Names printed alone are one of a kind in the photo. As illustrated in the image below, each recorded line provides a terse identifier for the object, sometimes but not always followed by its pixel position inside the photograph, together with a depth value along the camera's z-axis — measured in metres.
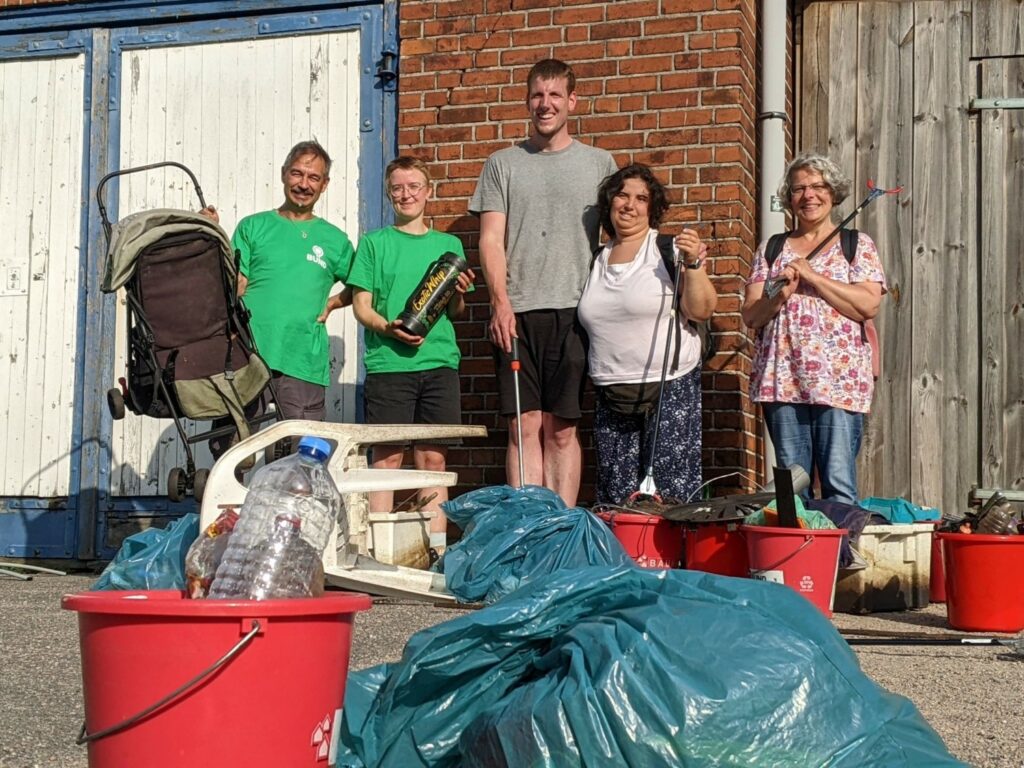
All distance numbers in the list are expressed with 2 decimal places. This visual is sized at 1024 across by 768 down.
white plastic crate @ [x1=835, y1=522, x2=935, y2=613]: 5.30
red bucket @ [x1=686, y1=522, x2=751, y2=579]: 5.01
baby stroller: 5.57
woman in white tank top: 5.60
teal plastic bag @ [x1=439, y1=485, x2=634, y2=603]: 4.87
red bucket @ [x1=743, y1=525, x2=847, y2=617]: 4.62
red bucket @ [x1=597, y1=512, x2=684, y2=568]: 5.12
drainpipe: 6.69
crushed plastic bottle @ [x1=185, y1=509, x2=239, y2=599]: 2.48
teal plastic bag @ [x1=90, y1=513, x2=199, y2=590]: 5.03
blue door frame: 7.46
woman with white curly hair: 5.46
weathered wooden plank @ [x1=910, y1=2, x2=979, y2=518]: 6.77
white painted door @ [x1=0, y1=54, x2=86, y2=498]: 7.67
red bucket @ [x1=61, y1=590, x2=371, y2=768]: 2.22
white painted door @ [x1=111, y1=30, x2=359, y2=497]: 7.23
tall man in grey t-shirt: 5.85
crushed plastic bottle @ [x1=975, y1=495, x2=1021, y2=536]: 4.88
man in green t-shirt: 6.11
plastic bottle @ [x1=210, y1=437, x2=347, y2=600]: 2.39
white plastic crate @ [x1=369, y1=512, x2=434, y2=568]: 5.54
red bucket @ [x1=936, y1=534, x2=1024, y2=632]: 4.73
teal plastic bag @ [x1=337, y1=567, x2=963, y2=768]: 2.25
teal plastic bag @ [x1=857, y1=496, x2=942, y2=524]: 5.55
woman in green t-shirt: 6.02
